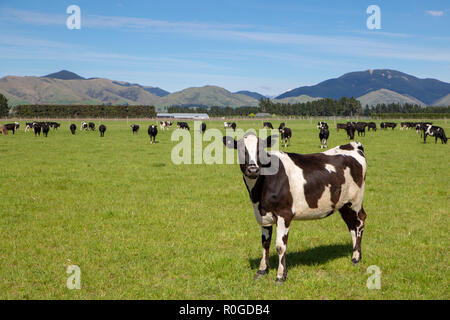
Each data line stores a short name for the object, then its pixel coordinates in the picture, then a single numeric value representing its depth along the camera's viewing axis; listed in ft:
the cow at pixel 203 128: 182.82
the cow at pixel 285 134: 108.27
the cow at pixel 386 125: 202.65
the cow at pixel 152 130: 119.96
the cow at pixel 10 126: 167.12
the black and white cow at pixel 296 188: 20.61
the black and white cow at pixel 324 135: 100.48
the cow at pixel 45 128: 145.60
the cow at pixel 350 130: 121.36
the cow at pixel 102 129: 147.33
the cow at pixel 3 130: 154.59
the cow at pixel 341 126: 177.27
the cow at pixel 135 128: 164.04
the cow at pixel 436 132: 113.60
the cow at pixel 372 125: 188.07
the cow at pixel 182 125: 190.53
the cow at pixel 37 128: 148.15
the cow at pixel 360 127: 149.07
